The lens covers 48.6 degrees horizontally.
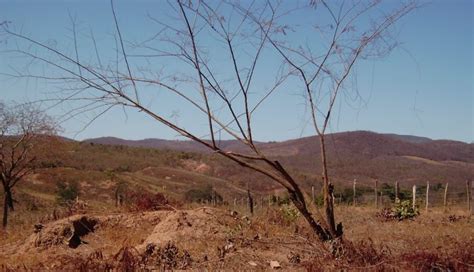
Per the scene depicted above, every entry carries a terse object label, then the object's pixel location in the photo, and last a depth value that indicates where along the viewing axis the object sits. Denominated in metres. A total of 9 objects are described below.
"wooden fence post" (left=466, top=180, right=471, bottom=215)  21.53
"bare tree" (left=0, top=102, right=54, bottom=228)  18.95
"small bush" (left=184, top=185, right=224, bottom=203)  37.20
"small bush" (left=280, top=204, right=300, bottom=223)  13.23
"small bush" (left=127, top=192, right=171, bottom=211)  12.95
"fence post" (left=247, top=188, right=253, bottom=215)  17.69
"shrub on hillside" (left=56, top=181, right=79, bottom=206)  33.63
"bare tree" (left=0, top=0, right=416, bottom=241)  6.65
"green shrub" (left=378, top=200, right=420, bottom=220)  16.38
